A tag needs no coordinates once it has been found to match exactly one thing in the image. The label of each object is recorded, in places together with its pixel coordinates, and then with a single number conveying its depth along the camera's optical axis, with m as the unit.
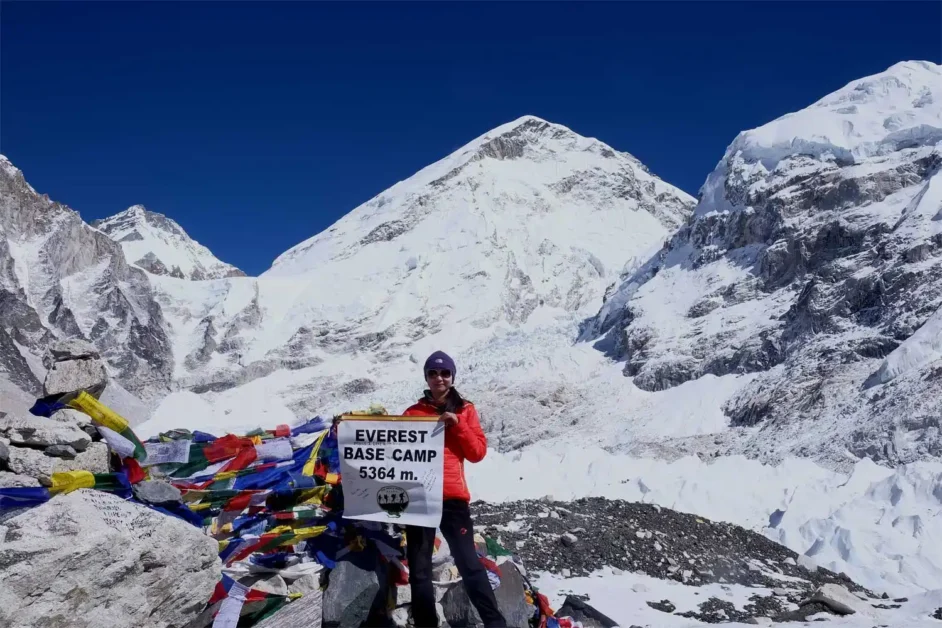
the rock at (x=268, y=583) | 5.02
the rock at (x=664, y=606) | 7.67
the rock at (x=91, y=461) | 5.58
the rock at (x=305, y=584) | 5.12
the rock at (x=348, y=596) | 4.86
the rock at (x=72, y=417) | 6.17
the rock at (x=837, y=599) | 7.18
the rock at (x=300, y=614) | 4.81
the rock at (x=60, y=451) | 5.66
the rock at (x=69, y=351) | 6.76
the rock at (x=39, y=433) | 5.70
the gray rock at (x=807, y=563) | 10.50
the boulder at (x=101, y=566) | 4.10
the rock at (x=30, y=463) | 5.39
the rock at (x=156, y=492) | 4.89
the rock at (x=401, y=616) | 5.08
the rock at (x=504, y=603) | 5.09
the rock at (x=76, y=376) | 6.57
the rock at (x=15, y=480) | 5.05
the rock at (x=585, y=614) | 6.39
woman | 4.55
